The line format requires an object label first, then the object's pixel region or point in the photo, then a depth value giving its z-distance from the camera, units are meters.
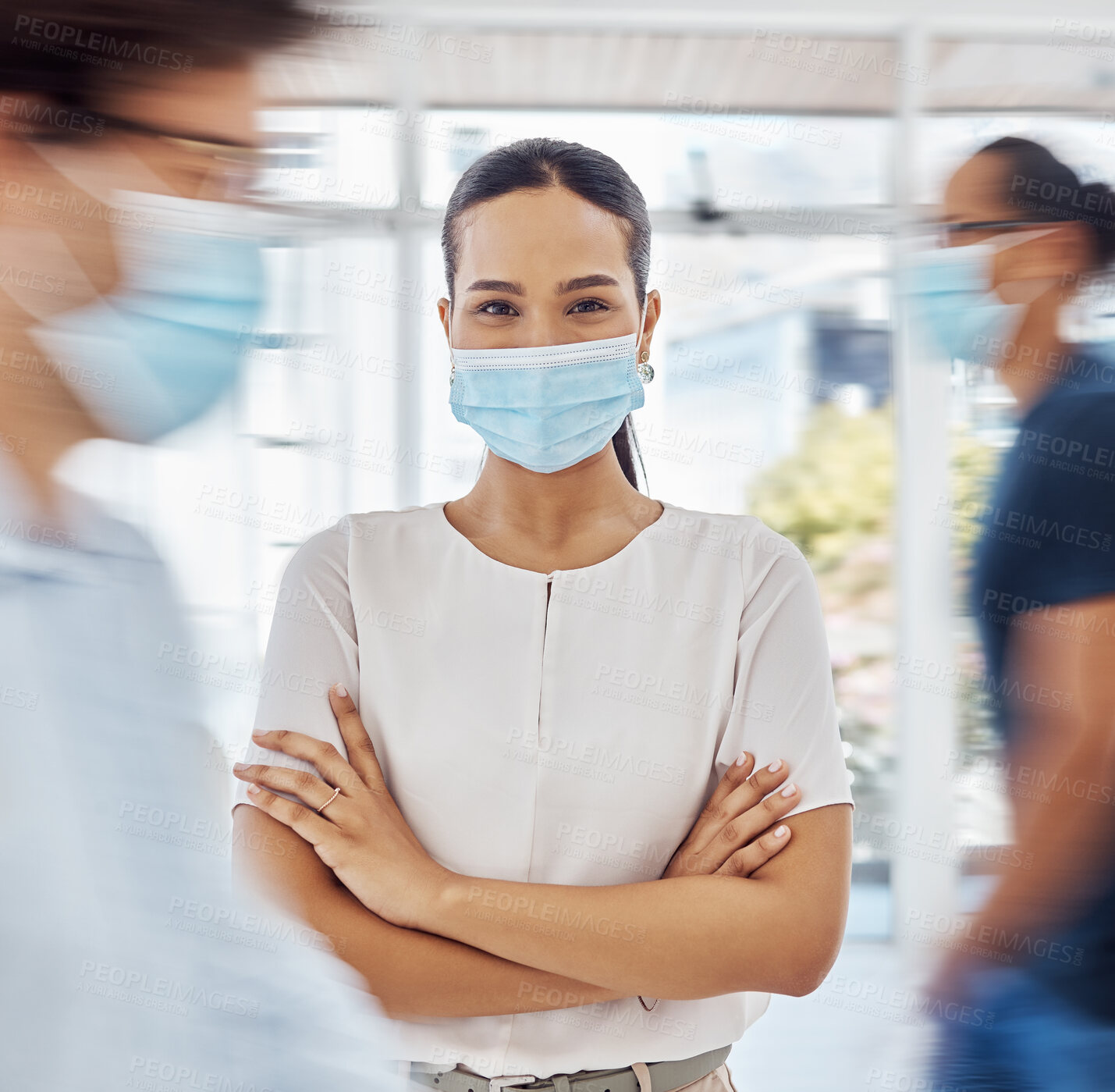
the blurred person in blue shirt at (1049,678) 1.16
